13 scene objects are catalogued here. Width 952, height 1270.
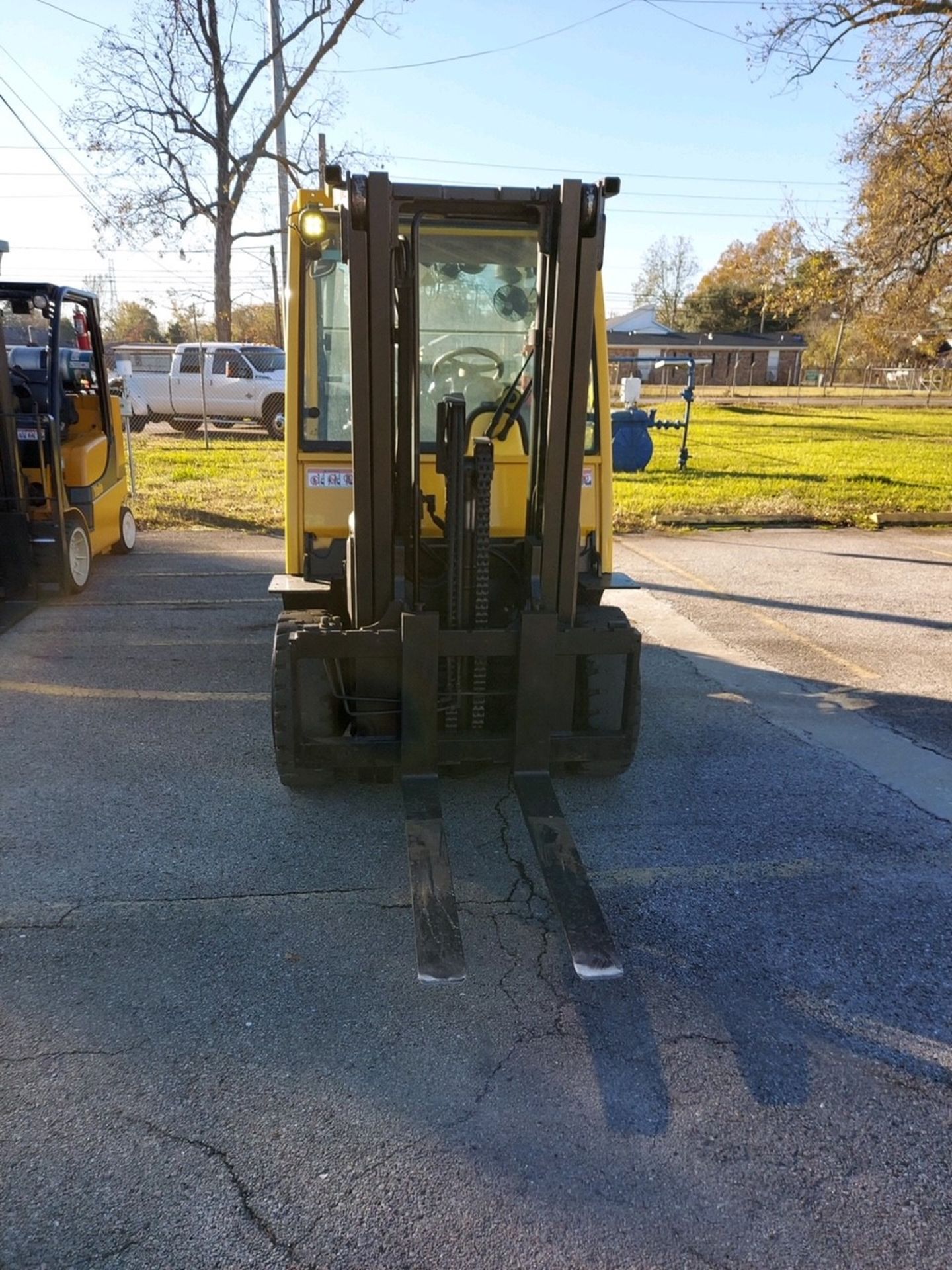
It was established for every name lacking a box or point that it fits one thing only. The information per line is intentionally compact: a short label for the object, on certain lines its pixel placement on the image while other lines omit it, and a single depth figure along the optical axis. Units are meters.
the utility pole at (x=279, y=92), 24.42
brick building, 58.44
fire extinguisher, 9.00
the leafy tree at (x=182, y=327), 41.97
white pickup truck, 21.06
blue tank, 14.34
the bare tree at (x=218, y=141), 27.59
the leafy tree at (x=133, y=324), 50.72
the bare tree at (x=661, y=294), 81.44
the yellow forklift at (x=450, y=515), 3.73
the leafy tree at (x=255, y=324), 43.31
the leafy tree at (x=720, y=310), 74.19
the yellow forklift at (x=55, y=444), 7.79
